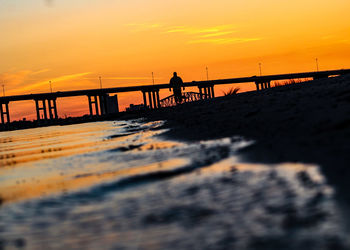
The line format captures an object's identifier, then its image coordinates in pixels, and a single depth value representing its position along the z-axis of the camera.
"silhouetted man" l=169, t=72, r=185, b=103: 42.06
